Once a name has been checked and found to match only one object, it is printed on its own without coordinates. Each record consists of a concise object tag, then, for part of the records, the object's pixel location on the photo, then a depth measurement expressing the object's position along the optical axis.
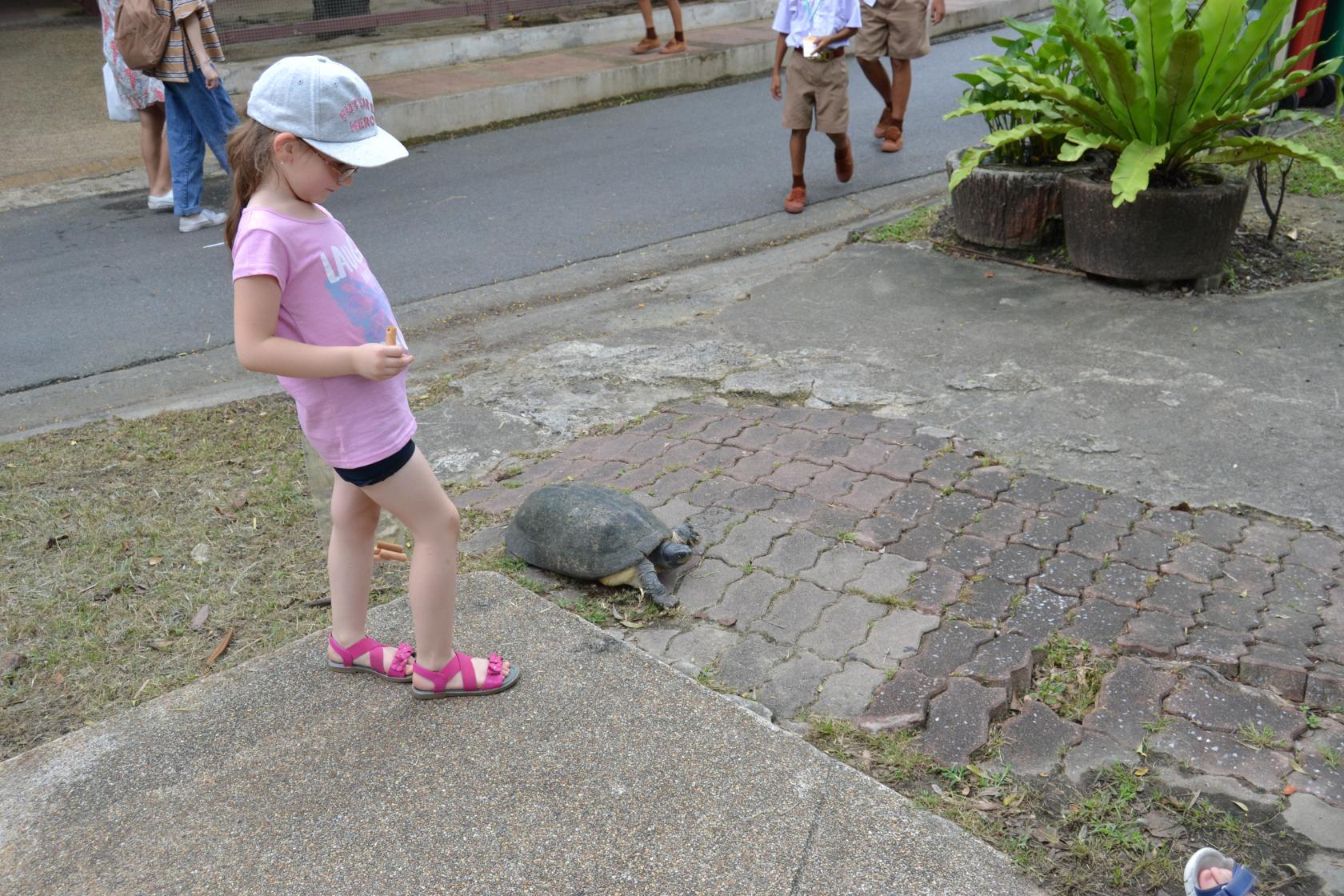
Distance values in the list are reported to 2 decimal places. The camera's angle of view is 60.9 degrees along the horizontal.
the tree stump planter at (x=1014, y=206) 6.17
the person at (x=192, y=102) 7.36
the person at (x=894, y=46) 8.75
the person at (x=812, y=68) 7.22
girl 2.45
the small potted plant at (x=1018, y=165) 6.12
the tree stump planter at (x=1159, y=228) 5.50
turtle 3.45
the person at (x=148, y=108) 7.70
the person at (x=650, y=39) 12.60
